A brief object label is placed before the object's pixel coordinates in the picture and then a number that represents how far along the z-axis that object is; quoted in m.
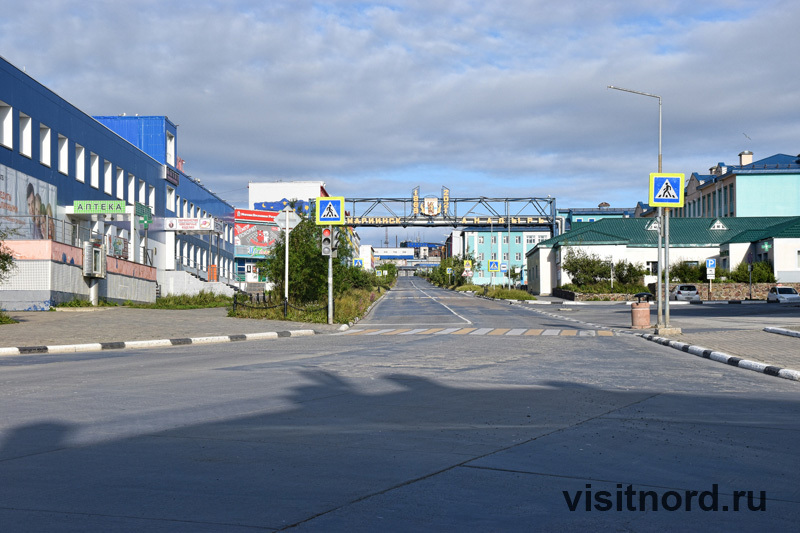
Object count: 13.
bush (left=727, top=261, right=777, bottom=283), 56.69
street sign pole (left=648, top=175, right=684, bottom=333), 21.95
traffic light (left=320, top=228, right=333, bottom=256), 26.47
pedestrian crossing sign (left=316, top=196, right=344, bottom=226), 26.88
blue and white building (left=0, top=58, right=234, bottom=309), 31.56
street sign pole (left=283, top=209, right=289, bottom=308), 28.62
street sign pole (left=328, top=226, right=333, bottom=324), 26.69
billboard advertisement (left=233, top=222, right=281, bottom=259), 88.75
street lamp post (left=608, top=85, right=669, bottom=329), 22.62
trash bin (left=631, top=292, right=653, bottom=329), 25.95
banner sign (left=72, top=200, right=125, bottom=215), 40.97
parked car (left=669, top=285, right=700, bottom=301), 52.78
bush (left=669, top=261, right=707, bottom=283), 62.03
